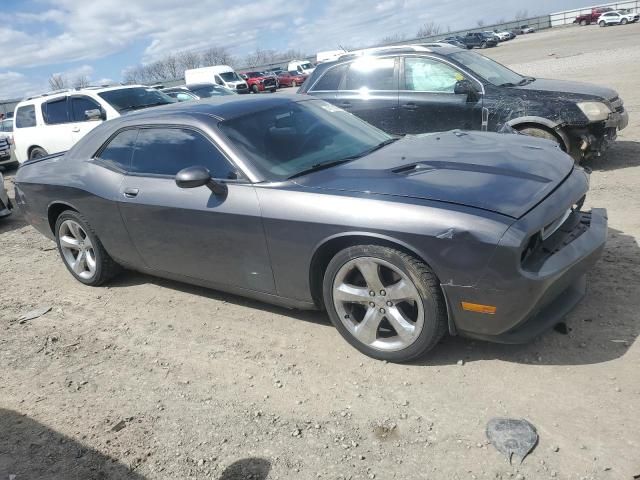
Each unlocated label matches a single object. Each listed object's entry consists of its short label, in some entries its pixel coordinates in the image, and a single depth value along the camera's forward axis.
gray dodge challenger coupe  2.78
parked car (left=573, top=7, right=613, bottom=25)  63.12
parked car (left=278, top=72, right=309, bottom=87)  42.72
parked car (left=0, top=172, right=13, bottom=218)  7.85
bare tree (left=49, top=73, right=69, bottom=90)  83.44
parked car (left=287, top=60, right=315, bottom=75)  45.66
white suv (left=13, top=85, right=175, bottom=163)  9.89
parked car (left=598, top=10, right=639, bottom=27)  52.94
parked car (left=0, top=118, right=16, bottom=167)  14.01
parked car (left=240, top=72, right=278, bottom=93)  41.00
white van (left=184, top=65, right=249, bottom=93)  34.19
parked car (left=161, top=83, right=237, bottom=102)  15.44
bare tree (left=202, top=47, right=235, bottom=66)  104.79
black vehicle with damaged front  6.49
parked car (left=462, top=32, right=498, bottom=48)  54.41
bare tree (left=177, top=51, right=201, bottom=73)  109.27
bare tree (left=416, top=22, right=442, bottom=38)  118.41
